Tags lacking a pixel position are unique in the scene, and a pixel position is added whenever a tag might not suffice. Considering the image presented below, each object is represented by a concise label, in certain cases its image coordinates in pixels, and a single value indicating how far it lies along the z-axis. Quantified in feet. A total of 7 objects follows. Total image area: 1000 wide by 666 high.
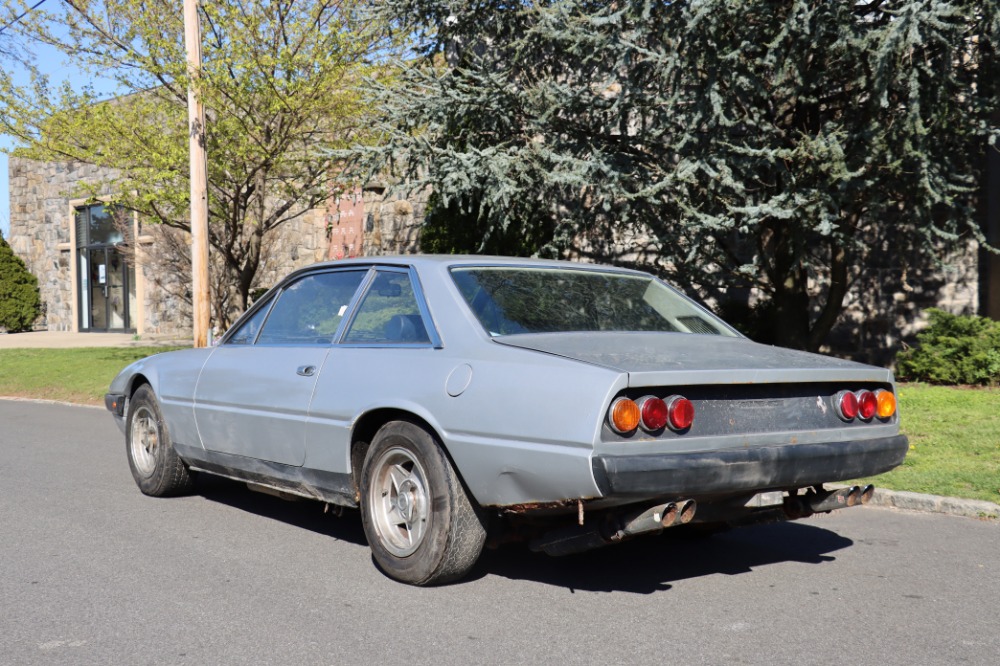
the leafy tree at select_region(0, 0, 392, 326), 46.42
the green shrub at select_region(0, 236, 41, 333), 94.32
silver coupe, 13.99
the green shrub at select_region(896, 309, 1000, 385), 38.88
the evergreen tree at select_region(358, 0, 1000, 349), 34.24
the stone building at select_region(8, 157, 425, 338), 70.18
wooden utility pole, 43.42
